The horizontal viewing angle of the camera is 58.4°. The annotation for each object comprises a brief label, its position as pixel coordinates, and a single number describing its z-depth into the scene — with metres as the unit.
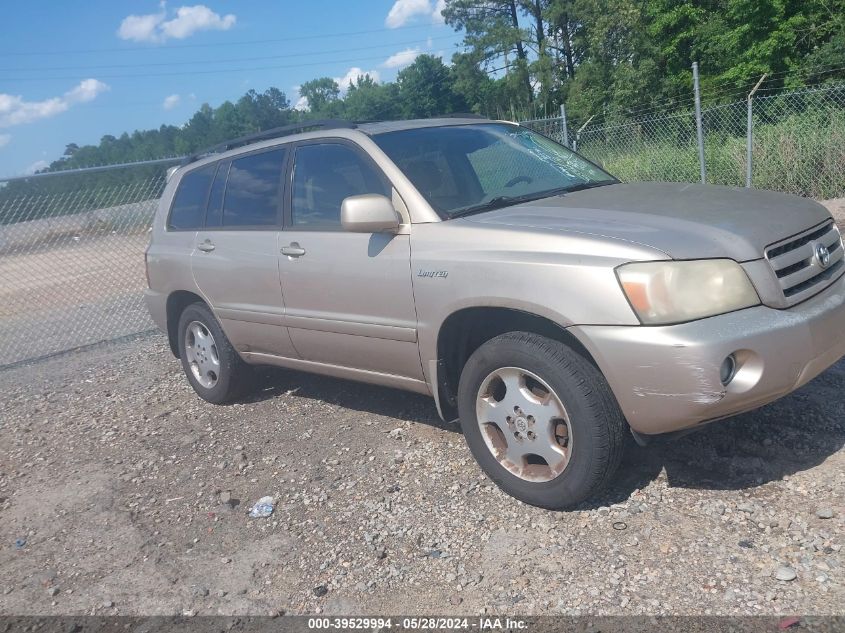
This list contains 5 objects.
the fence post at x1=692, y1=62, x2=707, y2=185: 9.45
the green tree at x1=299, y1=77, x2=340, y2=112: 84.06
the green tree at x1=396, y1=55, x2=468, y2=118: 48.91
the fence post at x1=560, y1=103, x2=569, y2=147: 10.83
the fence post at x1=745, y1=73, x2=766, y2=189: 9.84
